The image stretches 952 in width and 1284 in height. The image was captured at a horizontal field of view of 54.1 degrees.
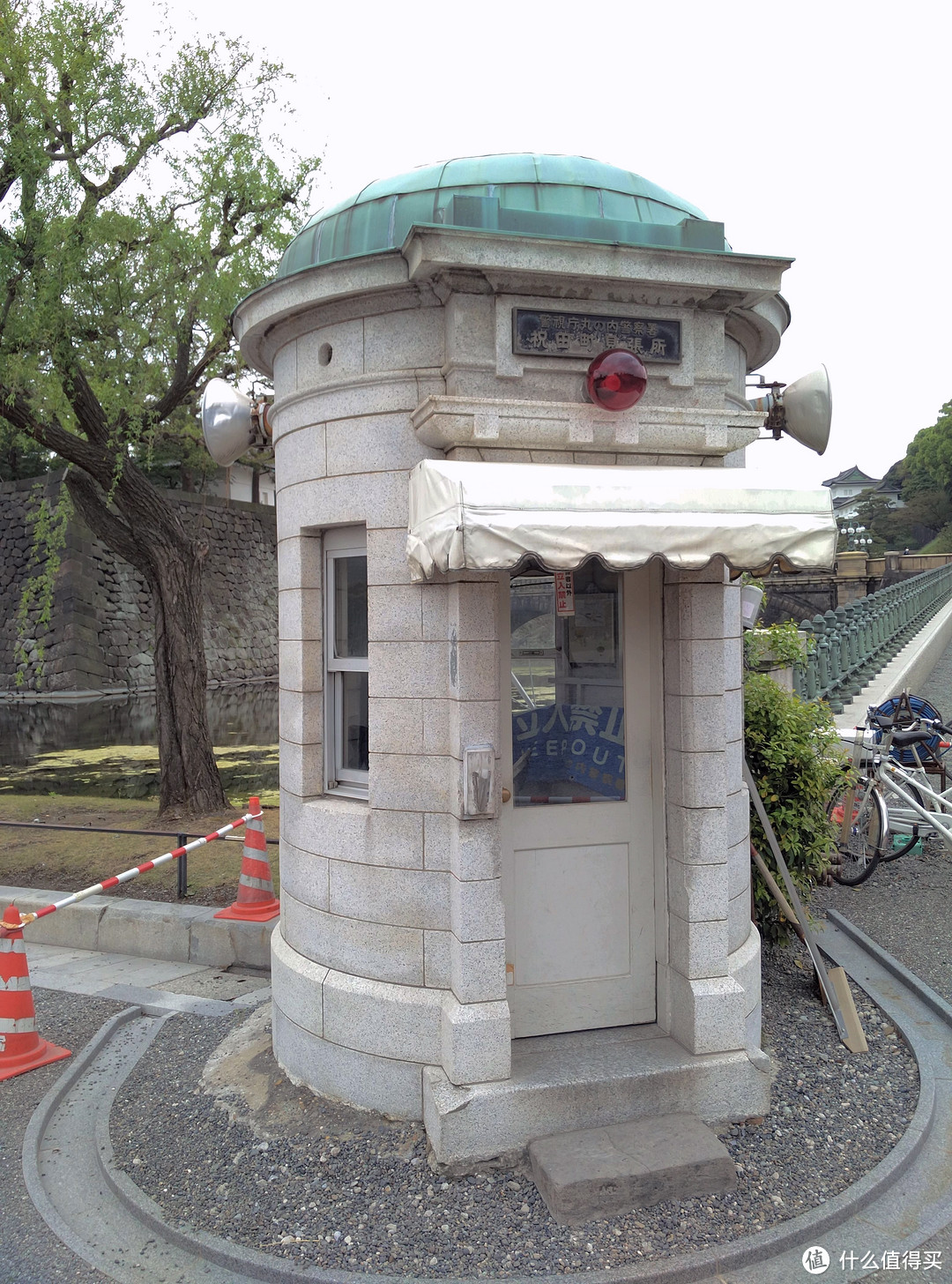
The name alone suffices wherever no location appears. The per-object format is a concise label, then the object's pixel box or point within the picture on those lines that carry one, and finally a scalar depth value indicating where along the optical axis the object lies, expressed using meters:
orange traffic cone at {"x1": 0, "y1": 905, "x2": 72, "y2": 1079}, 5.68
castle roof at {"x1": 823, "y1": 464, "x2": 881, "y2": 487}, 96.75
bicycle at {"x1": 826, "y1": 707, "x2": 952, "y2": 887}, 8.28
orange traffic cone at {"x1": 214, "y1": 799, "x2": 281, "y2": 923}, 7.54
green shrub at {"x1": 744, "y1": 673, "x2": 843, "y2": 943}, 6.22
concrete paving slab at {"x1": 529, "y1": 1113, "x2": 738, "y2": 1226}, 3.91
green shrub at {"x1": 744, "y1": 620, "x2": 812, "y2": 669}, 7.61
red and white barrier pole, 6.51
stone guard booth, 4.38
